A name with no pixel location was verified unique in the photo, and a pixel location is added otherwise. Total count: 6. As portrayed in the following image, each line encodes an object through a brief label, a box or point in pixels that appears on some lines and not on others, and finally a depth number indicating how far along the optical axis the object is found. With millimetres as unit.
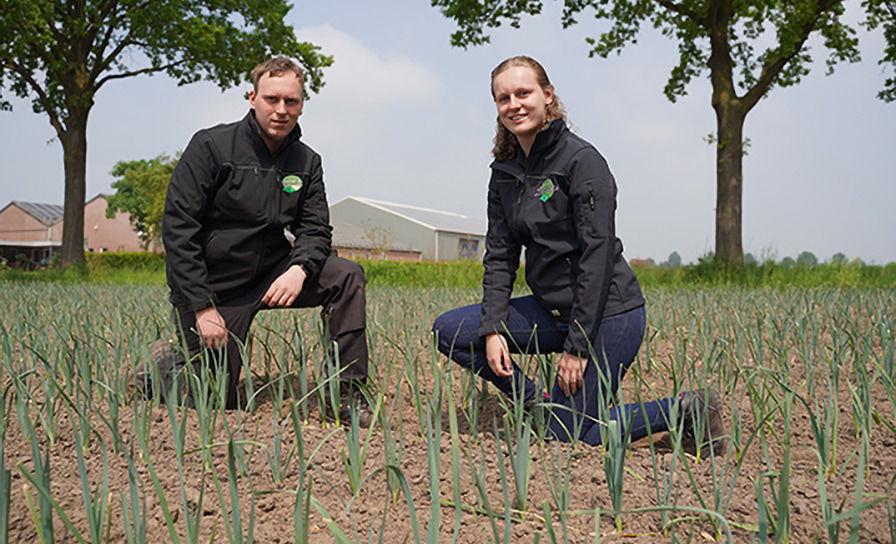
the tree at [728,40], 11375
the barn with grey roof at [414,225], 39812
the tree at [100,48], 13734
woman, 2344
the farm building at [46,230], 47206
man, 2705
